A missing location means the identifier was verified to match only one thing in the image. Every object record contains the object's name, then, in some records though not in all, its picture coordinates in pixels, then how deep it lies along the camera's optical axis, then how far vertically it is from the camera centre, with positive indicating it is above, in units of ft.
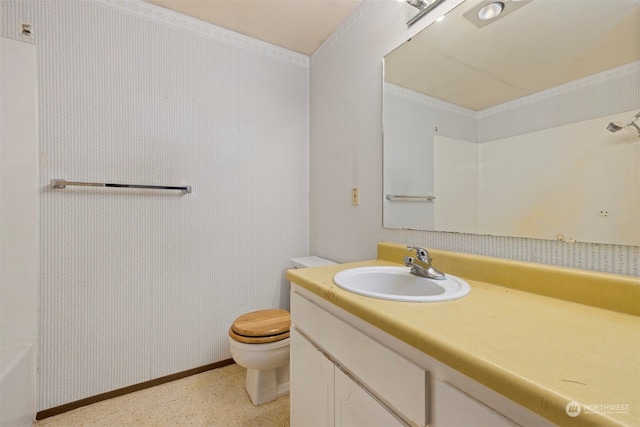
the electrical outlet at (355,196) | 5.10 +0.28
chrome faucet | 3.06 -0.65
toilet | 4.36 -2.30
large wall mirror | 2.33 +0.96
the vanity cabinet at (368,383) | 1.55 -1.29
